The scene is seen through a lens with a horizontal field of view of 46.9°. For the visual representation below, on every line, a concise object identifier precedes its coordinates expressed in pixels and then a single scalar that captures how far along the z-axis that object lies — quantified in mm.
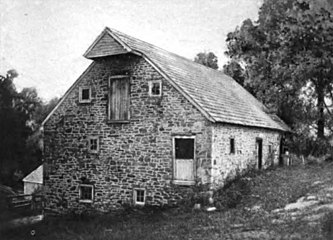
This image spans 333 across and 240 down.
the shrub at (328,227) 7909
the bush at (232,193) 13378
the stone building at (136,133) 14242
